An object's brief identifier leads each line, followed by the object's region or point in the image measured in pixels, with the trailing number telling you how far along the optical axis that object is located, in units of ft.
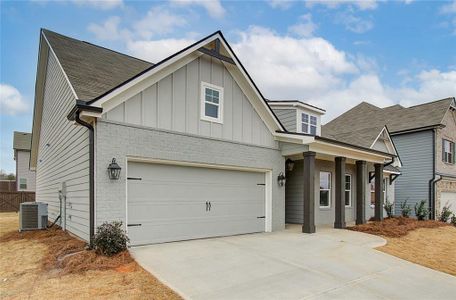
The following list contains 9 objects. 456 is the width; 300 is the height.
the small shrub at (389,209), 52.54
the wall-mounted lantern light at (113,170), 23.18
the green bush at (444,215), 56.90
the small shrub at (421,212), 51.90
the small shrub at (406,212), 51.42
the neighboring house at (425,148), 62.75
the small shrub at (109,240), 21.21
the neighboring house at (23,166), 95.37
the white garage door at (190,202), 25.48
